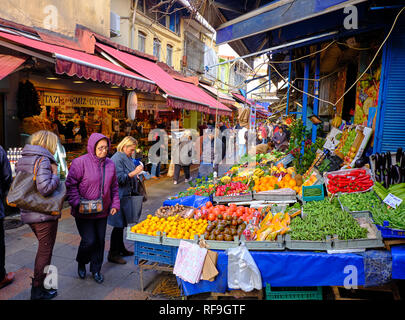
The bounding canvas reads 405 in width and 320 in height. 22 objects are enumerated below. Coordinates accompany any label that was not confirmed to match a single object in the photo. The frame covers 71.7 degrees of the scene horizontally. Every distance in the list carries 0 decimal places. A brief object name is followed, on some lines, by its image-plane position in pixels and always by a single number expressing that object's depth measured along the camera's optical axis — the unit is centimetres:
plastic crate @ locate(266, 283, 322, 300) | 351
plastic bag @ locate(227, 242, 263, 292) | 337
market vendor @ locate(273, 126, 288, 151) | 1291
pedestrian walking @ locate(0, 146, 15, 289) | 370
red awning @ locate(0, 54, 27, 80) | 474
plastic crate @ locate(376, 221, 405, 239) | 329
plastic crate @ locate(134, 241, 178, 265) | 386
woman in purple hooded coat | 383
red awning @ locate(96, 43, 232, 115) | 880
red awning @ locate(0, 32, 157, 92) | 543
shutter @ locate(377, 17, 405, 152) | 465
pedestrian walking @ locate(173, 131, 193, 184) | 1116
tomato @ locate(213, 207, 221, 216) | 478
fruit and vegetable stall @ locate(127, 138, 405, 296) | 335
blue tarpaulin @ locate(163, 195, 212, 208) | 574
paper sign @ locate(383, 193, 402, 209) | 362
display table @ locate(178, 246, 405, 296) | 331
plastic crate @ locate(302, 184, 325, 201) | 478
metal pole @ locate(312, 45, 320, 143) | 771
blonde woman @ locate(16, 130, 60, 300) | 328
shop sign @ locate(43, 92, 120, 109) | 799
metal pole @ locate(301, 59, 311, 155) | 804
